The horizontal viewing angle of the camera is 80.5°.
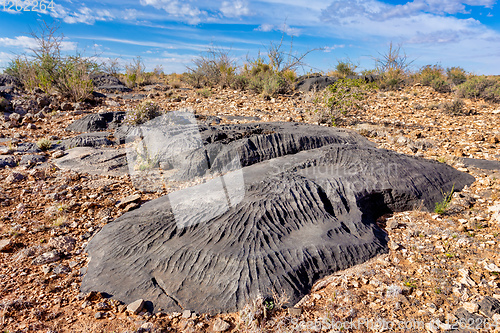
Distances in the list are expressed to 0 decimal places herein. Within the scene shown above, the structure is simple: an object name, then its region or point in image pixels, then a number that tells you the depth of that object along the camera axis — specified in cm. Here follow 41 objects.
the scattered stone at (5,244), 290
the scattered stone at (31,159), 502
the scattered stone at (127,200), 380
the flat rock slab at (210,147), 443
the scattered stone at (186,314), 202
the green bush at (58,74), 945
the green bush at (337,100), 730
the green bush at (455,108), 809
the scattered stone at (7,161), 496
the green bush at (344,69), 1568
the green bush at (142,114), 677
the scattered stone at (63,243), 294
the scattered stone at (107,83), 1316
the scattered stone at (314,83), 1189
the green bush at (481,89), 946
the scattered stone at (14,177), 439
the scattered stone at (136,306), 207
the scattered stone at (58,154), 535
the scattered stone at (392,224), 315
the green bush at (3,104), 839
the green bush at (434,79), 1150
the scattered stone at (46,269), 260
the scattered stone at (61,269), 260
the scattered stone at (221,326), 193
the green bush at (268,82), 1052
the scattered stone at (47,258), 272
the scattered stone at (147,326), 194
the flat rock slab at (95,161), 481
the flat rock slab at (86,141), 586
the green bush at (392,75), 1210
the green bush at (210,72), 1373
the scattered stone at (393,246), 279
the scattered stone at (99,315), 206
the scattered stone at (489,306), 200
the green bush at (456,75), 1337
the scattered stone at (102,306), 213
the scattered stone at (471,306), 204
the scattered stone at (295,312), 205
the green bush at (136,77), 1495
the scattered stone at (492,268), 246
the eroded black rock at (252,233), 219
